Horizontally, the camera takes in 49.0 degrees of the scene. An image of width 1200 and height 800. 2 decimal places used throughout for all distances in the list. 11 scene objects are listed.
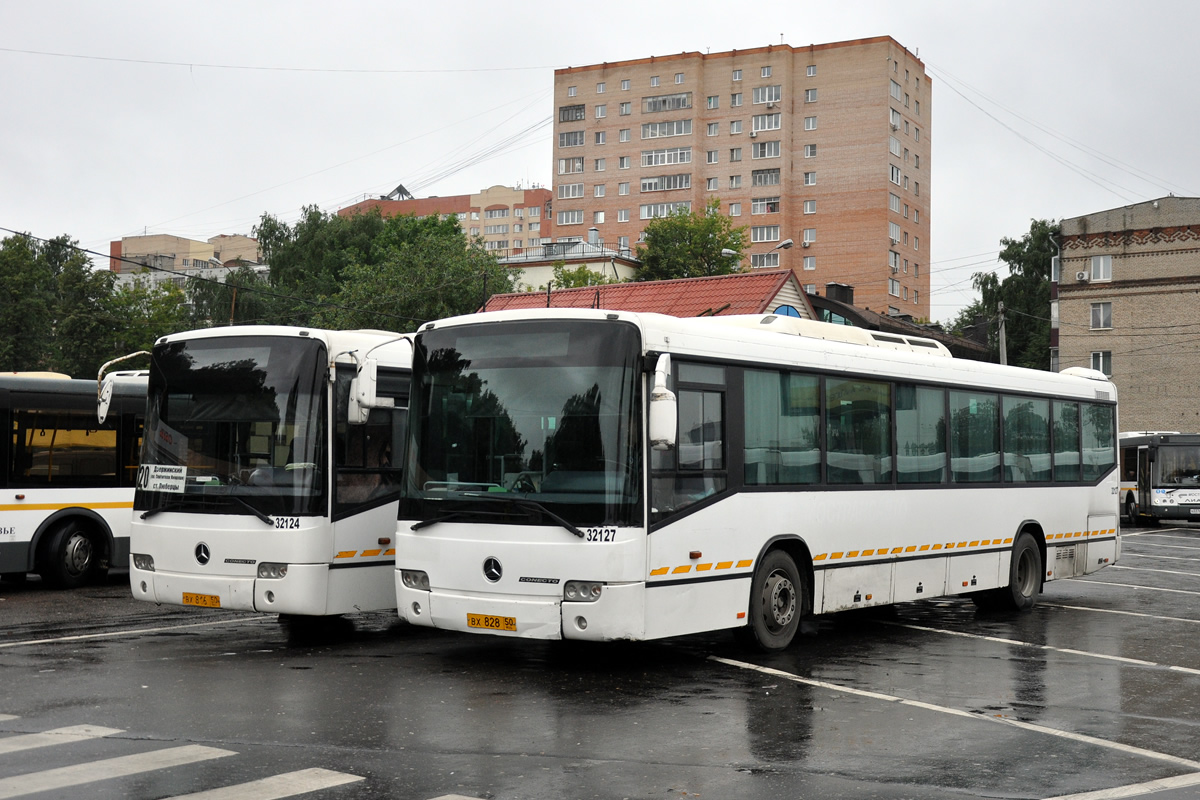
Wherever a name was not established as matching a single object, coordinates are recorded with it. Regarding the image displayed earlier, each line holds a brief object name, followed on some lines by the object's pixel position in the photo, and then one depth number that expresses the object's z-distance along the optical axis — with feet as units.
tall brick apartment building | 318.04
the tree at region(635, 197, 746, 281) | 252.62
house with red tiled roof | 126.82
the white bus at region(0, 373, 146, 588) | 56.59
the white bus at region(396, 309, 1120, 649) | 33.76
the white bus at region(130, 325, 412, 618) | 38.65
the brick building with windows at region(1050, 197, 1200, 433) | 206.59
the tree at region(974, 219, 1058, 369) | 259.60
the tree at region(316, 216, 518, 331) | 164.14
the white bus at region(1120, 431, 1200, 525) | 136.87
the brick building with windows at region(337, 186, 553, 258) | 515.91
